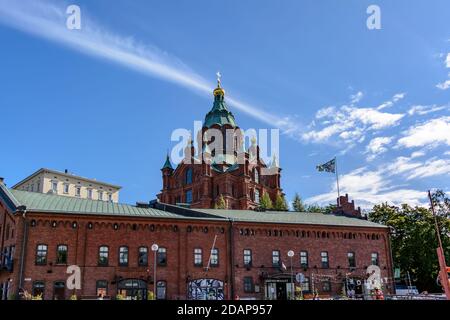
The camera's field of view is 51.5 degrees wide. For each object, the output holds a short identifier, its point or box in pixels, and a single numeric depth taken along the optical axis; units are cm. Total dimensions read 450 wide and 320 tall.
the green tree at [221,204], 7512
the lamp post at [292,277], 4498
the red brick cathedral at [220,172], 8138
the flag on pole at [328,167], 6481
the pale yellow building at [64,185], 9528
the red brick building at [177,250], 3919
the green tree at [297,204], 8369
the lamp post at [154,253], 4059
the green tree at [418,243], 5706
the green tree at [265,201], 7806
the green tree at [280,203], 8136
